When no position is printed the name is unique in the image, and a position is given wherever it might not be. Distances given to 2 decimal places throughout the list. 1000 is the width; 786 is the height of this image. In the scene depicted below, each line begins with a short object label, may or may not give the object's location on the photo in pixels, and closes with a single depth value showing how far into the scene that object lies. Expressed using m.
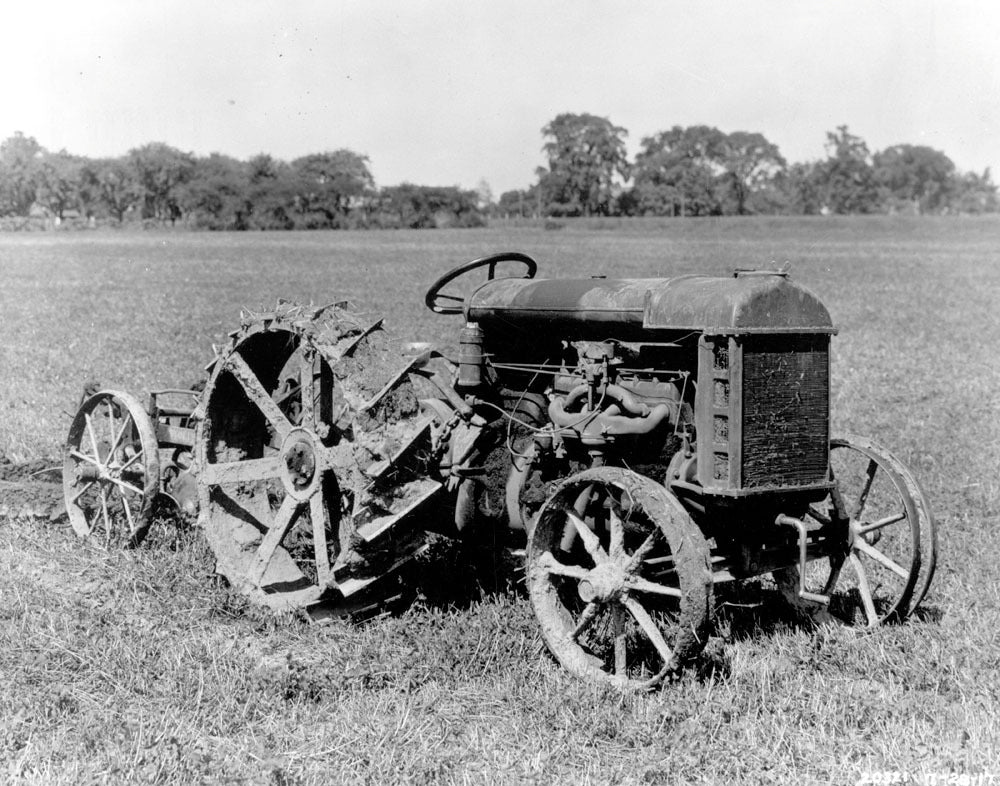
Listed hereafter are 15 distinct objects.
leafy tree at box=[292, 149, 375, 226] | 77.00
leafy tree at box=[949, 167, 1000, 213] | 78.94
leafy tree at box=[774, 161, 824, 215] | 83.88
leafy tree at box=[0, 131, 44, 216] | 52.24
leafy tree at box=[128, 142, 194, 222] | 87.00
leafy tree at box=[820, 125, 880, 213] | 82.62
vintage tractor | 4.51
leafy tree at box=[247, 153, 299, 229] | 74.38
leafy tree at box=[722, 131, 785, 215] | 86.56
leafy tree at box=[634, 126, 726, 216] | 83.56
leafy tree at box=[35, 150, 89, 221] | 74.62
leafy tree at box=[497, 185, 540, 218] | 84.19
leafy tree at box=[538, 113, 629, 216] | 81.38
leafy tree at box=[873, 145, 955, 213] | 87.19
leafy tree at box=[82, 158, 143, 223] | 84.56
